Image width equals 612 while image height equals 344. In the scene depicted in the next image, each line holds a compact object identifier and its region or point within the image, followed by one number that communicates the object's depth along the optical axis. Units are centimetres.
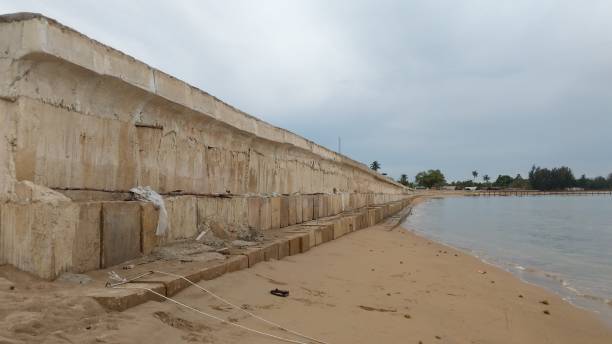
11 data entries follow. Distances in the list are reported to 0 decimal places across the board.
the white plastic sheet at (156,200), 480
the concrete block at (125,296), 309
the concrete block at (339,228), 1079
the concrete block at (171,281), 371
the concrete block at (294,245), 718
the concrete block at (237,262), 487
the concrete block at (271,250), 600
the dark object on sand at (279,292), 473
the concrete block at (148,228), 461
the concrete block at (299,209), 998
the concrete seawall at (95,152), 352
